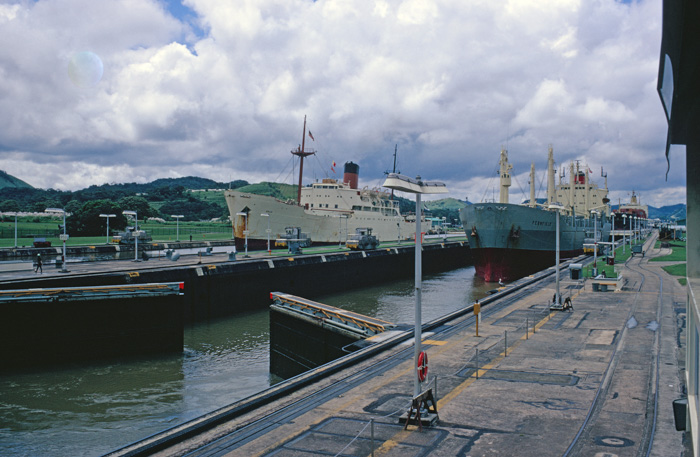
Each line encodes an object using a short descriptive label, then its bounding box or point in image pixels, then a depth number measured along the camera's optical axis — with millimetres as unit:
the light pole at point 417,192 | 10136
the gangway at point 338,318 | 18844
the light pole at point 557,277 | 22284
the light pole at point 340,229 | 73231
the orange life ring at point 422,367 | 10284
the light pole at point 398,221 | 91438
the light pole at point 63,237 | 29019
